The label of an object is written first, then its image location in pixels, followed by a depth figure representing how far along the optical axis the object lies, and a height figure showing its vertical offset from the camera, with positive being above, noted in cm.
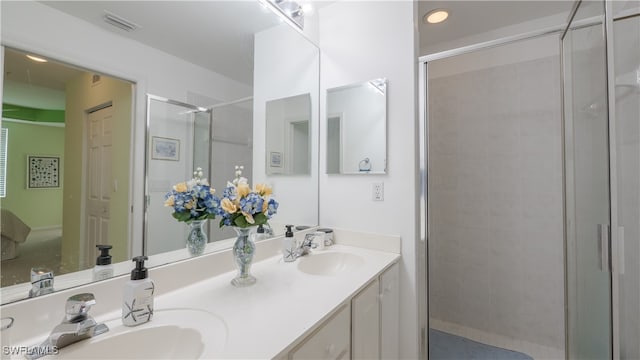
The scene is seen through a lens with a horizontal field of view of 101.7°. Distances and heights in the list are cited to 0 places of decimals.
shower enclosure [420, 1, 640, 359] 107 -3
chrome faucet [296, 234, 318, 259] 138 -33
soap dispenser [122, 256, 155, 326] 68 -30
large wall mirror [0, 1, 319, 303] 70 +35
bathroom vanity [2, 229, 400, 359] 62 -38
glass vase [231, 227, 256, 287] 98 -27
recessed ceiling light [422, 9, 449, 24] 178 +120
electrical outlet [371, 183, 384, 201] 147 -3
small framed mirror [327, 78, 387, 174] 149 +35
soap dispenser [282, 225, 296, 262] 131 -31
